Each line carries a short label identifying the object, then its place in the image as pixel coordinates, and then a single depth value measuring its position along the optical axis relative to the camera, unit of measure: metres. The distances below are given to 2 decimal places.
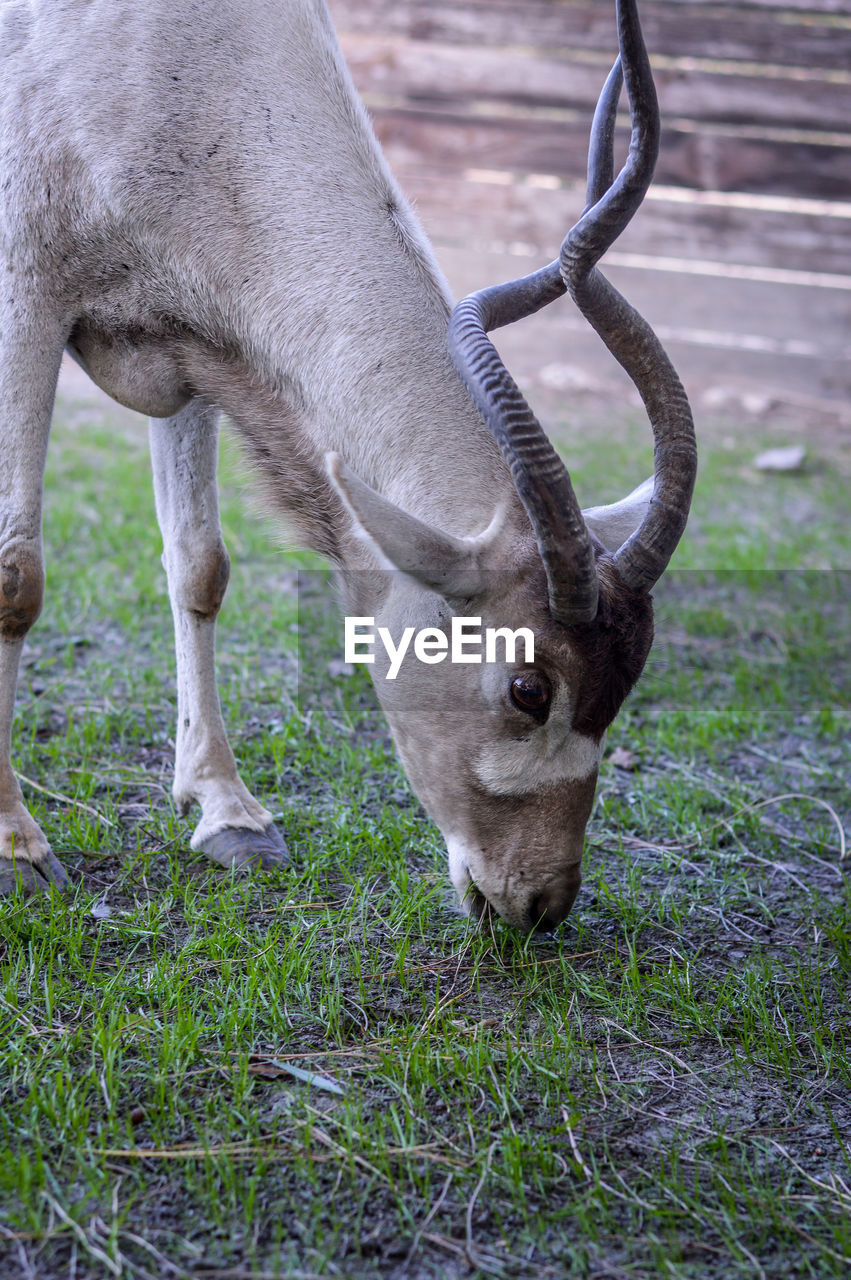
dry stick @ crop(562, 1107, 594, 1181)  2.26
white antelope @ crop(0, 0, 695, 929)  2.87
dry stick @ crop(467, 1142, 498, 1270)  2.04
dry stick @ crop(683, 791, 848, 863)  3.91
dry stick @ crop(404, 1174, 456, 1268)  2.04
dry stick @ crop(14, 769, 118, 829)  3.60
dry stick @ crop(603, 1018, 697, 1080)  2.67
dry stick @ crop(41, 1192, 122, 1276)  1.95
